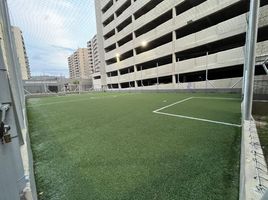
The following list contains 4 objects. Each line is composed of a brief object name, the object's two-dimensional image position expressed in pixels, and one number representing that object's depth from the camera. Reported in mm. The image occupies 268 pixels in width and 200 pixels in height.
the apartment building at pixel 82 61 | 78262
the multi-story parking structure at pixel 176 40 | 9438
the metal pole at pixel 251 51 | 1992
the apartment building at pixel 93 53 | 62312
